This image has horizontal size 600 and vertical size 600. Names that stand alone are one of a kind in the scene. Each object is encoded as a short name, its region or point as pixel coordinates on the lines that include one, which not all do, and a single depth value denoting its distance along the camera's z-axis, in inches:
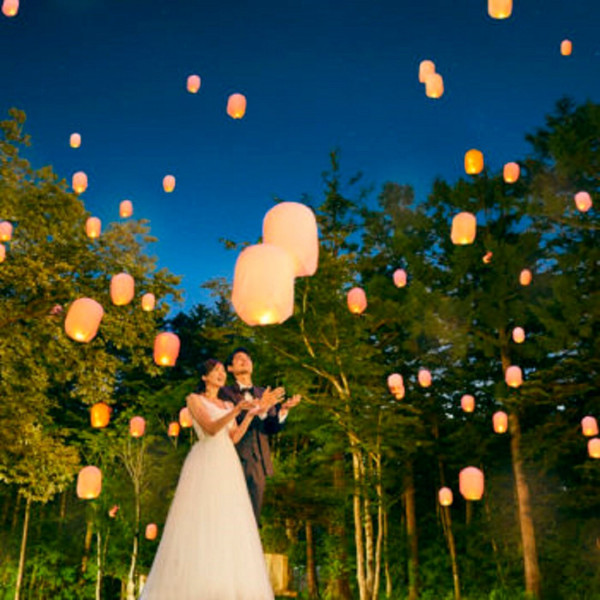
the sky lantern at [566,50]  330.8
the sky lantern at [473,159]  383.6
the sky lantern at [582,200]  449.7
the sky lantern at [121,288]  369.7
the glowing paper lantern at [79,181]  391.8
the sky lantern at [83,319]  291.6
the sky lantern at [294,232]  194.5
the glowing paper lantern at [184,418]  446.6
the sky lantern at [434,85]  335.0
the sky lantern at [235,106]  337.1
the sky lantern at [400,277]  557.3
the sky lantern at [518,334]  514.7
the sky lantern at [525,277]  555.8
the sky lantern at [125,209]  403.7
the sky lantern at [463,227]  384.2
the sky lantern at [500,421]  515.8
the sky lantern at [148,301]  420.8
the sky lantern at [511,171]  455.6
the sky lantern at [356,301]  379.6
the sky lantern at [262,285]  159.8
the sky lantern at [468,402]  540.0
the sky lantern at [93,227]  391.5
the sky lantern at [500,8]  252.8
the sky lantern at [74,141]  386.3
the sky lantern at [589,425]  433.7
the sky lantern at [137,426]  493.9
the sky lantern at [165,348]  337.4
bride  134.3
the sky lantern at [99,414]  415.2
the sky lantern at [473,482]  457.7
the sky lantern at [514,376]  489.4
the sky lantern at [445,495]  544.7
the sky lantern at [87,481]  449.1
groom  160.4
